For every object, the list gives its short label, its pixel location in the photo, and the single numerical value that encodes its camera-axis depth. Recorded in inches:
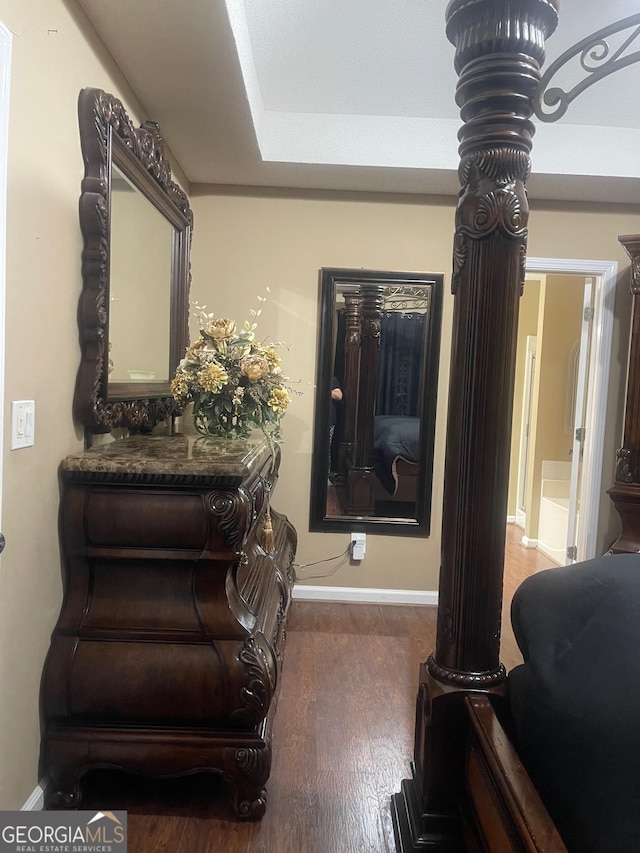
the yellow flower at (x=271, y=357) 87.9
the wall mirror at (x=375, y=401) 129.3
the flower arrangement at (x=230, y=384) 85.4
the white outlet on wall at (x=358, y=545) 134.0
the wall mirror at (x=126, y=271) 69.6
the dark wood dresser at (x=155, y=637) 65.0
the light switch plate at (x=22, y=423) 56.5
